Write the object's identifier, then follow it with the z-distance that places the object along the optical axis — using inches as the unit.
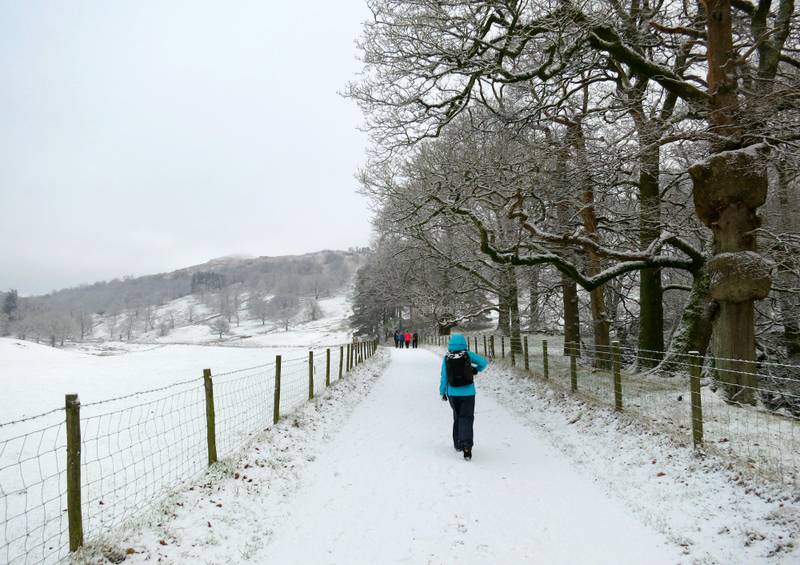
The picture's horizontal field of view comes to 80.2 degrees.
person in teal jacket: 271.4
